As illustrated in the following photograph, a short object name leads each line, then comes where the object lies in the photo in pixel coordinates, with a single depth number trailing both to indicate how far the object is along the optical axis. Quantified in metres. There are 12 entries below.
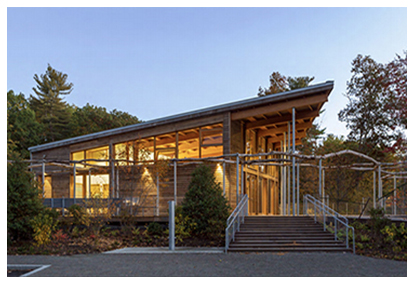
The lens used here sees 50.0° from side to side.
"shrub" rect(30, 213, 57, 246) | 15.04
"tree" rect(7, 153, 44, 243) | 15.31
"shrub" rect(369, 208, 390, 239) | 15.72
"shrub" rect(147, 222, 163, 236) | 17.69
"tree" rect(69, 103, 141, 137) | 43.16
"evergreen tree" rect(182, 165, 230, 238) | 16.30
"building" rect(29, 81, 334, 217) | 21.75
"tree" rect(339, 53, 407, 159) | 34.28
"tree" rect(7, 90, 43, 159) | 39.50
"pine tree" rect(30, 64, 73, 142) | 46.12
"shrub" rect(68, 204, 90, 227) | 17.85
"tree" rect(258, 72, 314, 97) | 46.94
